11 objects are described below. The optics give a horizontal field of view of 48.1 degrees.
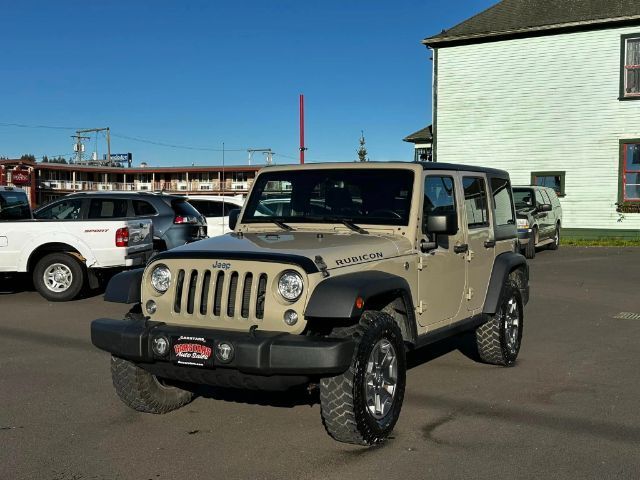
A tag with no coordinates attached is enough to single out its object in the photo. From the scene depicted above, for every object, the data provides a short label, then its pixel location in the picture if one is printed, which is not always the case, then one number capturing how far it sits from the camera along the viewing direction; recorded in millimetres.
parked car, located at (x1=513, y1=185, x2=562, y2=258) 17250
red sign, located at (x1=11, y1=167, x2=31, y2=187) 50297
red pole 18916
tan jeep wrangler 4199
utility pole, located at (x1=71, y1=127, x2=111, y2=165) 84188
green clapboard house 23078
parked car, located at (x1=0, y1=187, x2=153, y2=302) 11070
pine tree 47781
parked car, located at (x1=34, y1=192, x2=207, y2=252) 12922
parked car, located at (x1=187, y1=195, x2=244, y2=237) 17250
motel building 64812
